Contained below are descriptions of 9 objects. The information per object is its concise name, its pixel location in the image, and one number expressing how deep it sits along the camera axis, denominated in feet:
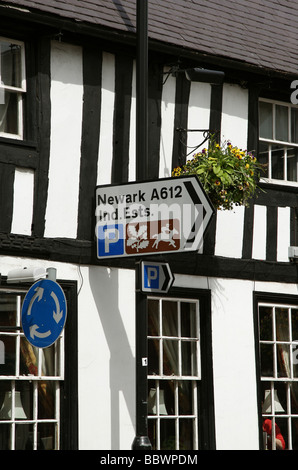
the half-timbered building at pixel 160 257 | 36.01
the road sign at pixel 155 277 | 33.96
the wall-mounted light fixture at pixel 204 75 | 38.60
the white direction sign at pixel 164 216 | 32.86
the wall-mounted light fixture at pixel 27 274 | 32.19
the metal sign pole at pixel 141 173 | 33.09
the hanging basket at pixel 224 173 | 38.93
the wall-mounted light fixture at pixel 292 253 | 43.55
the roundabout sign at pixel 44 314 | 30.32
